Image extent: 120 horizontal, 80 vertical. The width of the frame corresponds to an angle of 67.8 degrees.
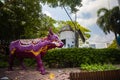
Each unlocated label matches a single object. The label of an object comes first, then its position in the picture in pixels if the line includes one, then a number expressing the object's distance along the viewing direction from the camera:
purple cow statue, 5.09
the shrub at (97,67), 5.54
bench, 4.22
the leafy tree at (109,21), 14.49
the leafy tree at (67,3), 5.95
